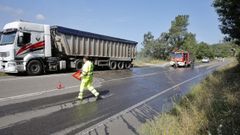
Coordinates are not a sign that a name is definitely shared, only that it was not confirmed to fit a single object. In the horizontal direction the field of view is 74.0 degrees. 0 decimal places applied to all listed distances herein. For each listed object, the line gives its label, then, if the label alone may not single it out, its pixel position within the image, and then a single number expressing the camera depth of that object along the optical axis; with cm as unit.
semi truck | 988
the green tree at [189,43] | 4285
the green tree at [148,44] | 4024
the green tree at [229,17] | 946
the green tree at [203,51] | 5333
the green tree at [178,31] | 4216
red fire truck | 2351
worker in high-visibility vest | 559
